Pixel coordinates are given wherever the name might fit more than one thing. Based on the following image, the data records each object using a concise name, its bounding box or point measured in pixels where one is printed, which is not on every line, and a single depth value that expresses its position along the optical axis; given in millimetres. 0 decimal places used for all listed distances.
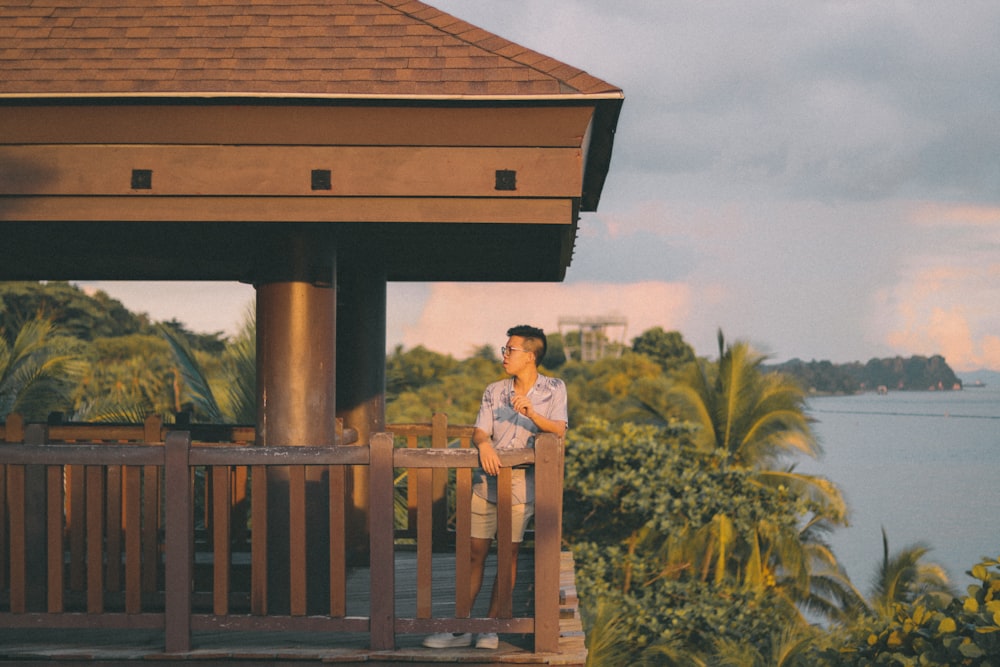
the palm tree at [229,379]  18688
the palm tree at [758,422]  29094
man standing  5758
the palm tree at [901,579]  28828
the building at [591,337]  108969
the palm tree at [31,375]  23562
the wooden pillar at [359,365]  8602
